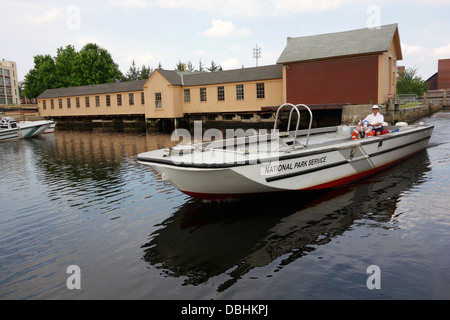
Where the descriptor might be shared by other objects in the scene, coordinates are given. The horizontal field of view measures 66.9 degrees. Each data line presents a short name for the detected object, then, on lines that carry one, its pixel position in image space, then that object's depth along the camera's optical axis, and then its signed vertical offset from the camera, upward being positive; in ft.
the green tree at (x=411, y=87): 161.58 +10.14
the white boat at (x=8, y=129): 97.94 -1.21
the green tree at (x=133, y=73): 243.73 +33.29
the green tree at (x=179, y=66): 233.14 +35.83
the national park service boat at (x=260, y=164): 24.64 -3.93
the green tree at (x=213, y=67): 237.70 +34.25
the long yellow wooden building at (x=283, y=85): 80.69 +9.12
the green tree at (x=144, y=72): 228.61 +31.84
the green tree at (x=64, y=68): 202.17 +32.96
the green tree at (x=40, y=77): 210.61 +29.19
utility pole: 220.19 +40.72
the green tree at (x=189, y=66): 245.65 +36.78
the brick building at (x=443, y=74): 216.74 +20.60
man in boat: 40.16 -1.37
